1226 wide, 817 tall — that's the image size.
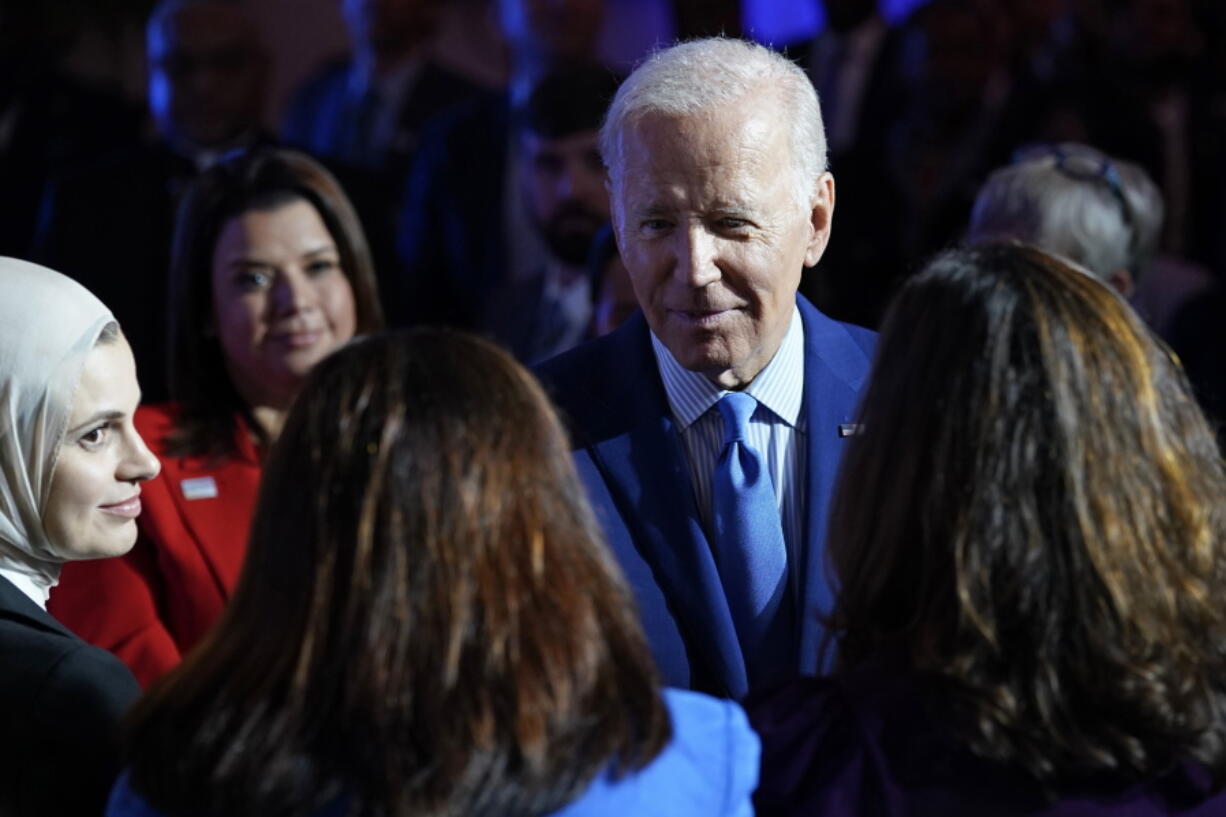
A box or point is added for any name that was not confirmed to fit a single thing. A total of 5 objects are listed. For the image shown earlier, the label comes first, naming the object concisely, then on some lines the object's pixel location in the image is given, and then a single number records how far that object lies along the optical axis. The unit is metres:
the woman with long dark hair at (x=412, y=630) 3.89
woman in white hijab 4.07
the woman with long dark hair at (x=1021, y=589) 3.98
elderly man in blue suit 4.25
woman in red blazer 4.52
